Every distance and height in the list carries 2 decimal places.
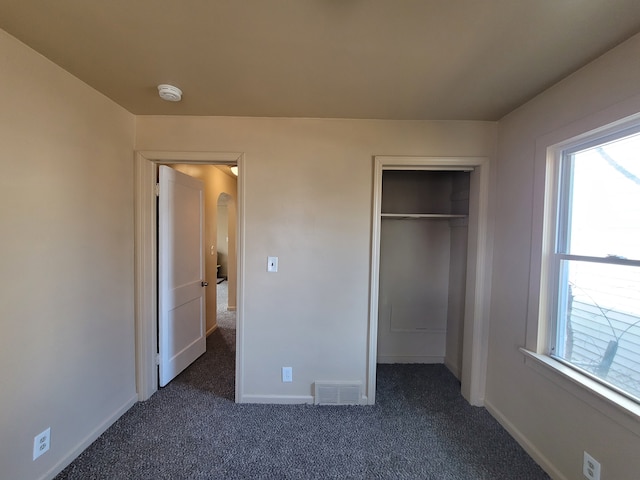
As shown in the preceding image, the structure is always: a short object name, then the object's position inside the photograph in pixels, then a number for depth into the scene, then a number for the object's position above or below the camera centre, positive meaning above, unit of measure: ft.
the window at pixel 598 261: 4.09 -0.43
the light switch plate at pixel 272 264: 6.94 -0.93
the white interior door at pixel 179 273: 7.47 -1.46
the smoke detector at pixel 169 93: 5.32 +2.82
